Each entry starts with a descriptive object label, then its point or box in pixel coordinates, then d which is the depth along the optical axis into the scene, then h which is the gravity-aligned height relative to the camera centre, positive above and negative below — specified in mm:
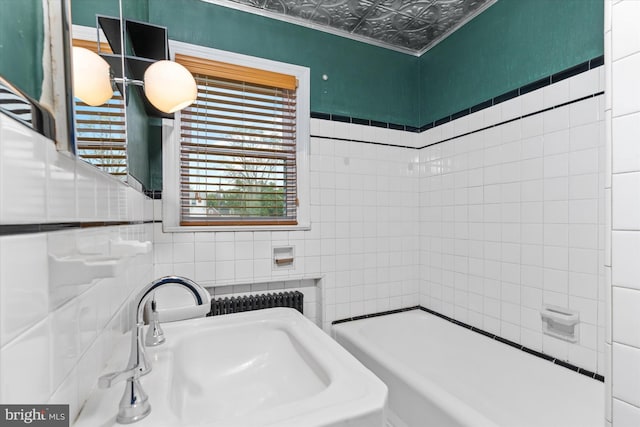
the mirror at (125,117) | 614 +338
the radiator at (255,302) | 1832 -578
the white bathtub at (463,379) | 1322 -893
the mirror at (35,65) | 347 +188
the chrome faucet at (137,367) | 643 -346
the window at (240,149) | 1853 +391
